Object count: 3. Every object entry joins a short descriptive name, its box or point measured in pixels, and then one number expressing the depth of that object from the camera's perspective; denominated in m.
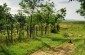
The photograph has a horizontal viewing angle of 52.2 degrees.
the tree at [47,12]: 26.39
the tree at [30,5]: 19.65
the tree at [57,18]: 28.67
